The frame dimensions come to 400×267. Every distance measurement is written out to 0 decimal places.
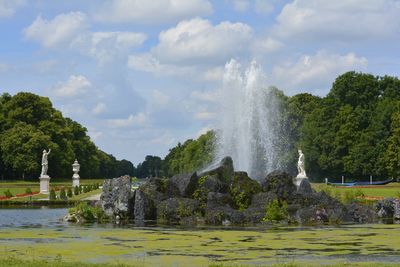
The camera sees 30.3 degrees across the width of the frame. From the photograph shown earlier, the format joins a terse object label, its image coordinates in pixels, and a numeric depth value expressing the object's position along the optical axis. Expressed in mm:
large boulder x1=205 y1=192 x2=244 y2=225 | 34062
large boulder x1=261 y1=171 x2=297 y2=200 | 37375
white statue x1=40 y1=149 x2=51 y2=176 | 69100
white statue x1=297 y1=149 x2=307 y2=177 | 61406
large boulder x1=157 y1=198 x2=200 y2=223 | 35138
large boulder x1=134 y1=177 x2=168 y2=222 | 36438
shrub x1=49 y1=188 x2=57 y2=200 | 55788
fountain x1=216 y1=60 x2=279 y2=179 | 51062
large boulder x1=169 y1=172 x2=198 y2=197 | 37969
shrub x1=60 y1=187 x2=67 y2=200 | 55522
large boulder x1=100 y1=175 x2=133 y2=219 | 36594
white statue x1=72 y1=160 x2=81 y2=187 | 78375
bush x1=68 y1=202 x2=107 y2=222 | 36281
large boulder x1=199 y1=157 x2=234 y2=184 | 39625
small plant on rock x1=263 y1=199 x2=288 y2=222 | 34156
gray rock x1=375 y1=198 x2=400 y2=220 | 37438
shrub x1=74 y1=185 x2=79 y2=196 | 61875
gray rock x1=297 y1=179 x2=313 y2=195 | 39738
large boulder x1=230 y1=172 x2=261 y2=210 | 37406
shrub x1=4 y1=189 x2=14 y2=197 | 57878
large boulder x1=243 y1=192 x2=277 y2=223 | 34375
